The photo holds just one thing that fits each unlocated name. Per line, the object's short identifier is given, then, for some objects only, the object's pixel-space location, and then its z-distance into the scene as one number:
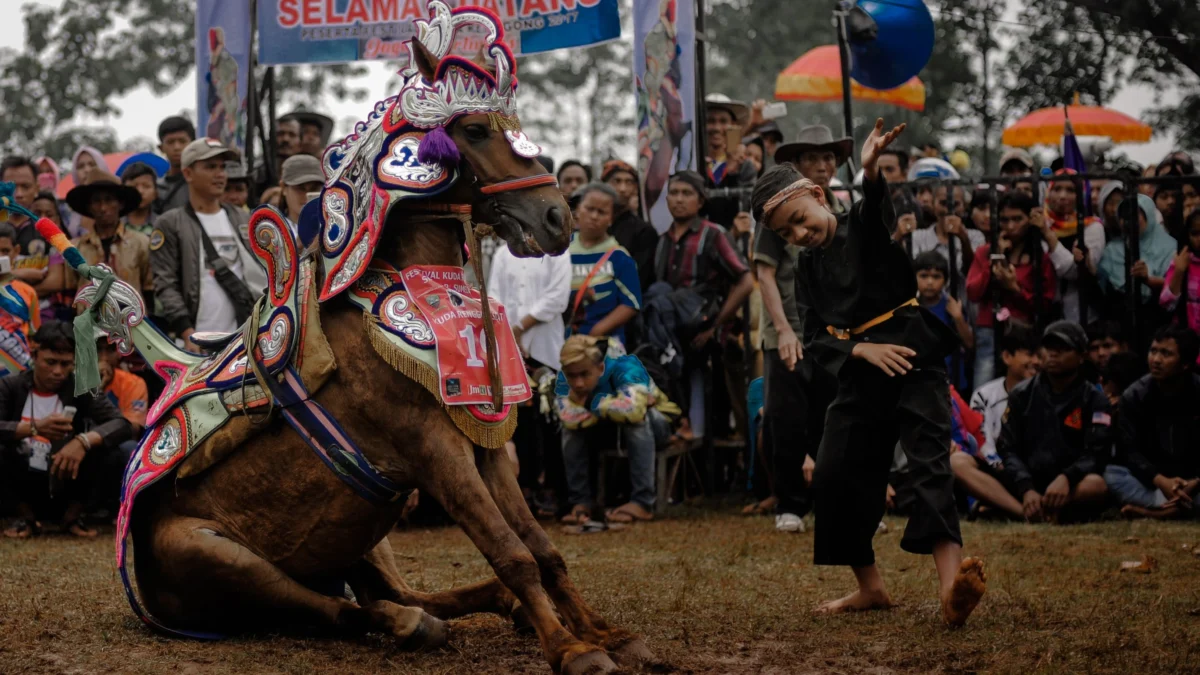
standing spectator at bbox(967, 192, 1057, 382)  10.08
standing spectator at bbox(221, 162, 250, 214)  10.02
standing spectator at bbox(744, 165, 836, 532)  8.97
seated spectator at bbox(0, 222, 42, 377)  9.64
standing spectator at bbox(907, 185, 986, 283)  10.10
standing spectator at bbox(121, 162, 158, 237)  10.57
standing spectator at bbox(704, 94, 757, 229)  10.92
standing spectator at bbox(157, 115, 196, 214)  11.06
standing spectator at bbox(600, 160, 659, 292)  10.59
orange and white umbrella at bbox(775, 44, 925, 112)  15.33
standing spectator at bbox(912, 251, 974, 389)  9.89
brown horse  5.12
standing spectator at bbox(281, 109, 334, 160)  11.98
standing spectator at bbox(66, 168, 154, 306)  9.77
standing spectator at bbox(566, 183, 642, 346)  9.82
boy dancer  5.91
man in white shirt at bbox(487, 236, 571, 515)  9.87
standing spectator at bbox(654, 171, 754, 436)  10.21
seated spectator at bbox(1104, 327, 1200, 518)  9.19
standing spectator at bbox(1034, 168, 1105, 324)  10.09
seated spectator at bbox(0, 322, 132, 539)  9.19
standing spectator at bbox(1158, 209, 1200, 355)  9.68
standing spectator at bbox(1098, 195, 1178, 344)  10.25
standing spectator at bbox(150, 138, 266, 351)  9.23
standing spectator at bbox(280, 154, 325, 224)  8.71
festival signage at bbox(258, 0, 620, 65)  10.93
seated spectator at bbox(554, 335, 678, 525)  9.49
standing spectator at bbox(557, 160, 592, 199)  12.20
